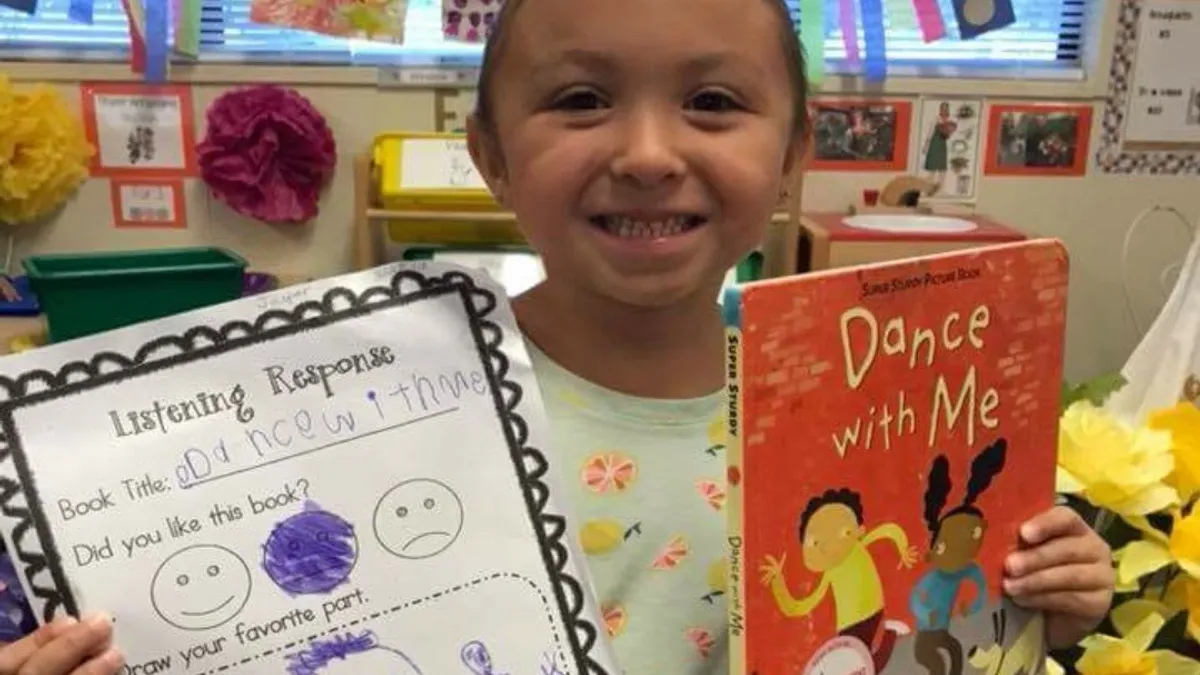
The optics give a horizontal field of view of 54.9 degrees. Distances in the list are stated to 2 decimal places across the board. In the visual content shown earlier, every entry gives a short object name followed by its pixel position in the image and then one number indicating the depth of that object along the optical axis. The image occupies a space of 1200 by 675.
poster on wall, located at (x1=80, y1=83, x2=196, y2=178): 1.95
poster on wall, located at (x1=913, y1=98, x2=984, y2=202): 2.05
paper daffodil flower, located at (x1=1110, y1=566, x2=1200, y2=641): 0.87
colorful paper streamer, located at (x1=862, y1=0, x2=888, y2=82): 2.01
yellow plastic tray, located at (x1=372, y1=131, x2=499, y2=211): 1.77
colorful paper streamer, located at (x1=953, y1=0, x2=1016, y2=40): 2.00
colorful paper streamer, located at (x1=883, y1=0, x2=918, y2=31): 2.05
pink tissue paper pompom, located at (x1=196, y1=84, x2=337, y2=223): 1.89
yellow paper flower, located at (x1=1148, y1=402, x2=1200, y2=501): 0.90
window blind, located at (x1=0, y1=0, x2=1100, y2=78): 1.96
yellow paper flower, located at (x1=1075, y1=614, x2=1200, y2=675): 0.84
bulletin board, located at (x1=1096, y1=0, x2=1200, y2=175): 2.04
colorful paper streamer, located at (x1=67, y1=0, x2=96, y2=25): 1.89
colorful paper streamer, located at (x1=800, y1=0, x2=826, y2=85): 1.93
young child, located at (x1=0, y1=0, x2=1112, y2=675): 0.64
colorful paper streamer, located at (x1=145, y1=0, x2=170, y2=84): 1.89
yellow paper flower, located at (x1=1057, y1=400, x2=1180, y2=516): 0.84
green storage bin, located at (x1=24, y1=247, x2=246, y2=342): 1.27
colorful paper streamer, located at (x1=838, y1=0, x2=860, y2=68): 2.03
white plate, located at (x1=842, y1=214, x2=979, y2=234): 1.79
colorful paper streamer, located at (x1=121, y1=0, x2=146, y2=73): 1.86
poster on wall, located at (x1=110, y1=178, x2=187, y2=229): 1.99
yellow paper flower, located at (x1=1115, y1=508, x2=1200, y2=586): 0.85
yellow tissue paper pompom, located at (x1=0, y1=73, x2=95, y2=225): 1.81
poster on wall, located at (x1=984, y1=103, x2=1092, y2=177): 2.06
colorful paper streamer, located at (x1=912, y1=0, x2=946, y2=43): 2.02
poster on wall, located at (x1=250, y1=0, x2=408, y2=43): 1.91
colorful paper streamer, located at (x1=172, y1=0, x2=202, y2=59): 1.90
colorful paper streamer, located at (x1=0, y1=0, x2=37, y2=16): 1.81
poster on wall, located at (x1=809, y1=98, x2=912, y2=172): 2.04
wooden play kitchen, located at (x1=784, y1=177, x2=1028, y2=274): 1.74
